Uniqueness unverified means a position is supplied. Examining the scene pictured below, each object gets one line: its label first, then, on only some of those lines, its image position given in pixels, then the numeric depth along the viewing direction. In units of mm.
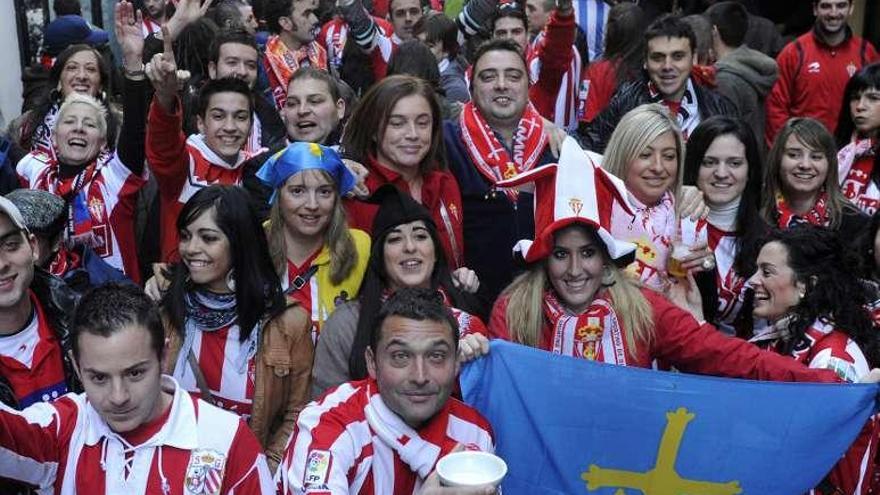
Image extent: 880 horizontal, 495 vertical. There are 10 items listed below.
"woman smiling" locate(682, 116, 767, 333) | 5086
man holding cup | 3258
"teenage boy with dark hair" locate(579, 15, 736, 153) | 6371
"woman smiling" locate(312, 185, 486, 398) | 3973
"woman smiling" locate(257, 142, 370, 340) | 4449
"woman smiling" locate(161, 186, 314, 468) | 4012
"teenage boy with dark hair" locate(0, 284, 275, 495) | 3037
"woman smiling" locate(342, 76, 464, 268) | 5086
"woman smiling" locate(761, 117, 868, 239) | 5539
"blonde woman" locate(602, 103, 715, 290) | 4680
